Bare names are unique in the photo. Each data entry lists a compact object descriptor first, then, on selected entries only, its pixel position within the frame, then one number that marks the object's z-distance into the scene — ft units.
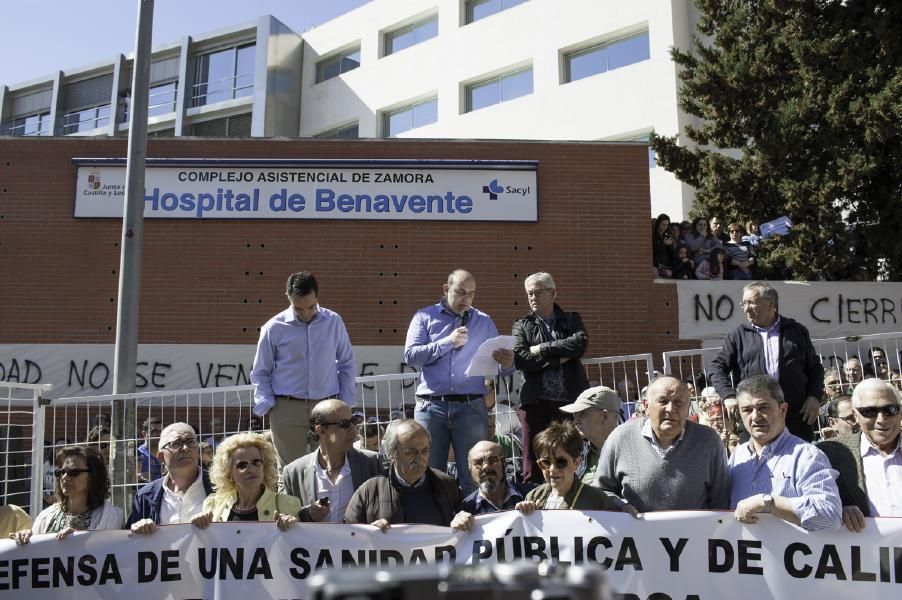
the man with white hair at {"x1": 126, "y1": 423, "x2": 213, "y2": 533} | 18.29
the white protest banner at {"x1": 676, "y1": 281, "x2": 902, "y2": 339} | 43.37
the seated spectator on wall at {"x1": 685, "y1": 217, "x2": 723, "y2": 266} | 44.21
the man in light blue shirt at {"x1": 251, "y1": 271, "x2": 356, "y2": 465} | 22.59
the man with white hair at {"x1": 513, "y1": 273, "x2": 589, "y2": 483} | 22.82
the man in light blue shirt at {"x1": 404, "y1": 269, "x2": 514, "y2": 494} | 22.43
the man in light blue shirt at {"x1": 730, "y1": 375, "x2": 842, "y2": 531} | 14.51
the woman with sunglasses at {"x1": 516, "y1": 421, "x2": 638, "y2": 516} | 15.90
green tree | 46.21
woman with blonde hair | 16.98
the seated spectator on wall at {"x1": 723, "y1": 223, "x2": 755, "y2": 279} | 44.22
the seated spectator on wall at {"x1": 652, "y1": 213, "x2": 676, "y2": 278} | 45.21
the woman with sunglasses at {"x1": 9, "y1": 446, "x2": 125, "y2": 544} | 17.52
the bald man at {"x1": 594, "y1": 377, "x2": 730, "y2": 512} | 15.99
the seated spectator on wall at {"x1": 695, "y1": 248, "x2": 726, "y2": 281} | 43.91
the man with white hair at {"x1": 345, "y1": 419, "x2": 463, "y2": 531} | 16.83
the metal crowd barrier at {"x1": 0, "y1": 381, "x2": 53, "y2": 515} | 25.22
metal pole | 25.35
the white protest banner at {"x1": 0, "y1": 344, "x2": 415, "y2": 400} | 43.24
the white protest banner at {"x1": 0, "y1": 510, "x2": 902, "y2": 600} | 14.61
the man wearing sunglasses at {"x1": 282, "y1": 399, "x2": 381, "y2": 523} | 18.69
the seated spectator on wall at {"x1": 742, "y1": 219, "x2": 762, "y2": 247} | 47.58
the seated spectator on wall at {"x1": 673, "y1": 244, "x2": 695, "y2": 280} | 44.83
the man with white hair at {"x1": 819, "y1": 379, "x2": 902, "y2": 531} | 15.76
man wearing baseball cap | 20.13
